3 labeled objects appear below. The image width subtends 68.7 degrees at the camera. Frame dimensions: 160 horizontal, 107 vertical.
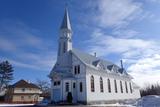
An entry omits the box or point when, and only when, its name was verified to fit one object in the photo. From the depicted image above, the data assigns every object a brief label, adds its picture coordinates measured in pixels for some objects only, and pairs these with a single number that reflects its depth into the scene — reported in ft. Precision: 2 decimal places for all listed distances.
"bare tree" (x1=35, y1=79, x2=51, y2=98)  148.66
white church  65.27
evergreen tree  139.35
